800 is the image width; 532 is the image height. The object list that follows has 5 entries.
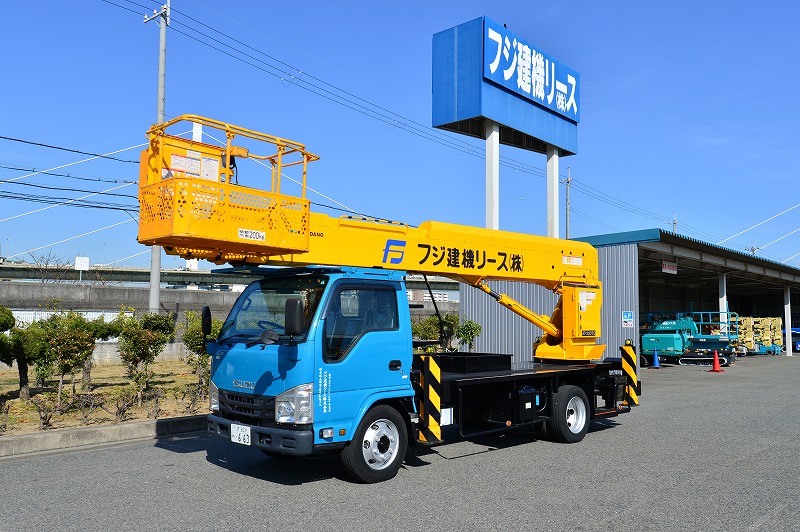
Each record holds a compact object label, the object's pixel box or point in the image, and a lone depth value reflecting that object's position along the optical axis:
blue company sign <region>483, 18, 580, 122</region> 17.62
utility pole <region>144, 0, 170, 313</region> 21.06
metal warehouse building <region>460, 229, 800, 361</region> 20.05
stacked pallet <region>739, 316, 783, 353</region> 34.94
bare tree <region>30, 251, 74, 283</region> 40.92
